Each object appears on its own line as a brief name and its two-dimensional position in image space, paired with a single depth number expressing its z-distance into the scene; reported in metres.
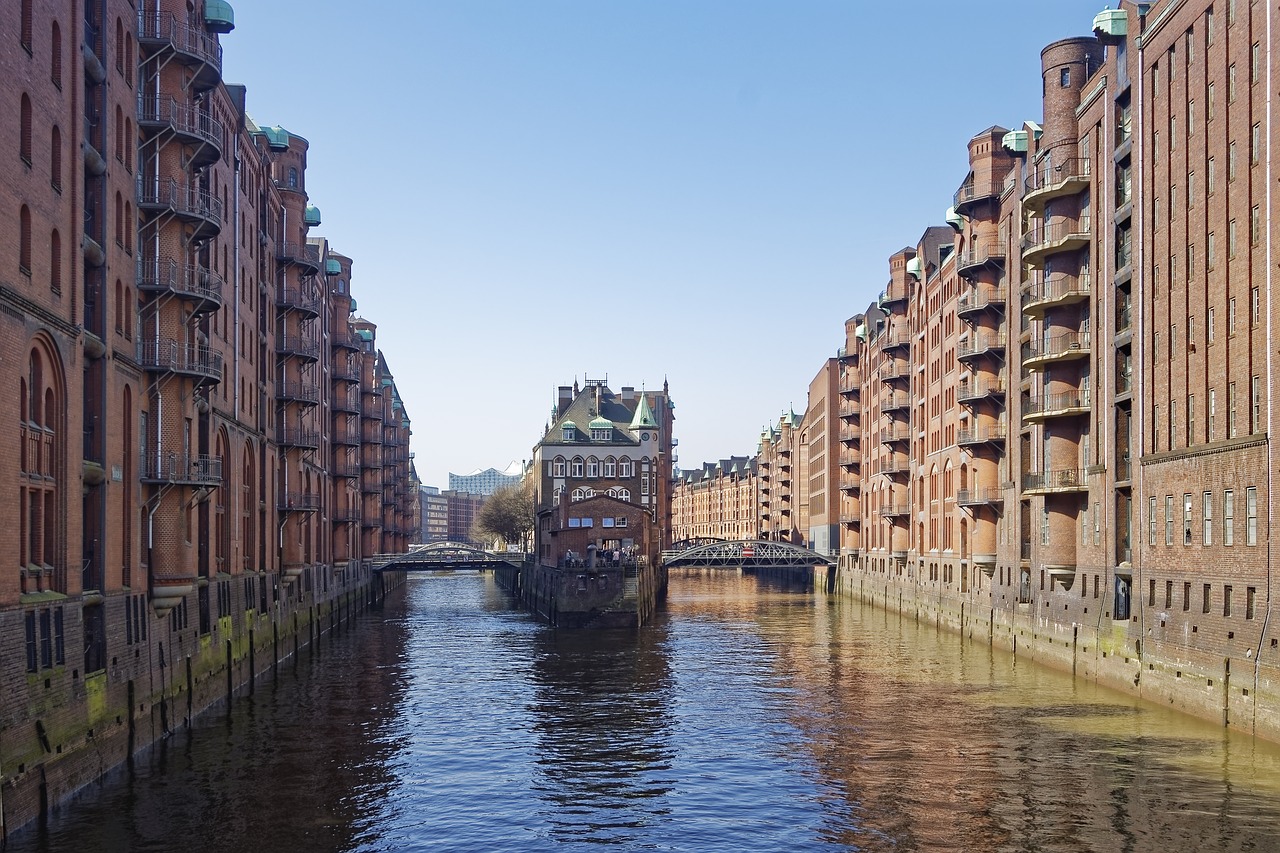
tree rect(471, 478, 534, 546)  182.12
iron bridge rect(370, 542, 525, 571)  121.88
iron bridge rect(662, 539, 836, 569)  135.88
